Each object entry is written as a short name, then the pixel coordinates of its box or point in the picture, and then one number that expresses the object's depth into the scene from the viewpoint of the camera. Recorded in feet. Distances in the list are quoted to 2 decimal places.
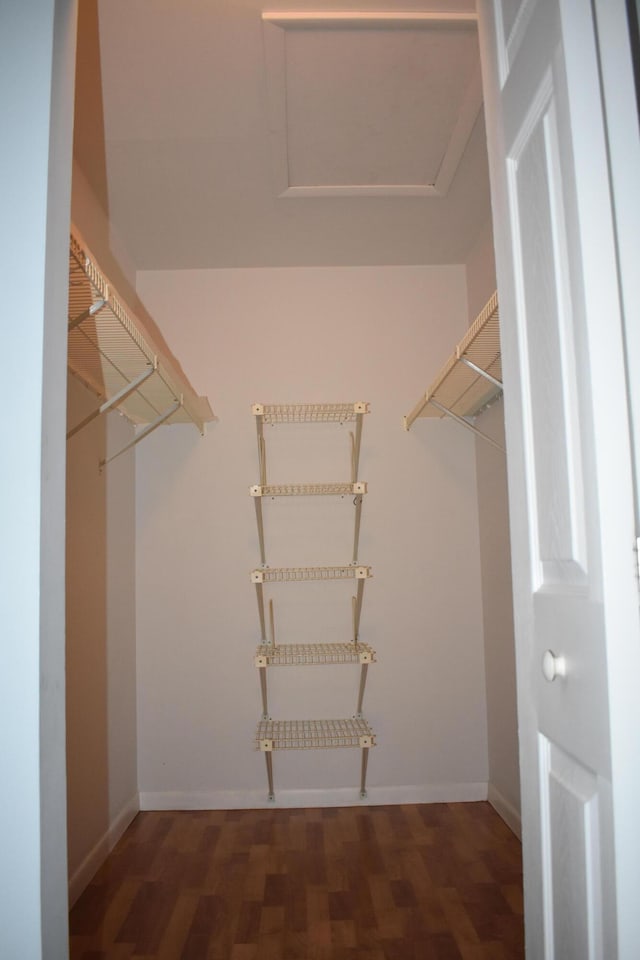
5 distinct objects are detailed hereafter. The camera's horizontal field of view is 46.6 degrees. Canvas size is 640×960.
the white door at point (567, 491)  2.48
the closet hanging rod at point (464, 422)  9.17
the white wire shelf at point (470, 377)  7.18
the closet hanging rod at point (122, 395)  7.43
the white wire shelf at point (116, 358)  5.67
